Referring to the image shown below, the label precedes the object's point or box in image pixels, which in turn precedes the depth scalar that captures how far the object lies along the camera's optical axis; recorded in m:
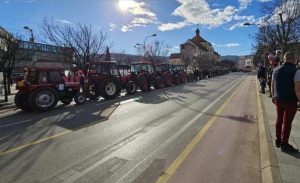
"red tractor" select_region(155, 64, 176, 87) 16.93
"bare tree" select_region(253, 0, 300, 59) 17.19
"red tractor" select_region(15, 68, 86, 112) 8.26
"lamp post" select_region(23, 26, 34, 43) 18.24
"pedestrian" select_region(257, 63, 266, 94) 11.46
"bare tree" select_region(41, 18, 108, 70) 16.90
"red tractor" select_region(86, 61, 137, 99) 10.68
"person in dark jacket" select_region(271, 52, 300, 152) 3.55
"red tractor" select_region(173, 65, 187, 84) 20.01
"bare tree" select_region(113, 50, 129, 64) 34.86
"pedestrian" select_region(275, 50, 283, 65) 6.80
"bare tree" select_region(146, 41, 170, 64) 33.93
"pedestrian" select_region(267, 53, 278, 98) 7.86
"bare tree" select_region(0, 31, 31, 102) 13.23
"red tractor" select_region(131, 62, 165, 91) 13.63
